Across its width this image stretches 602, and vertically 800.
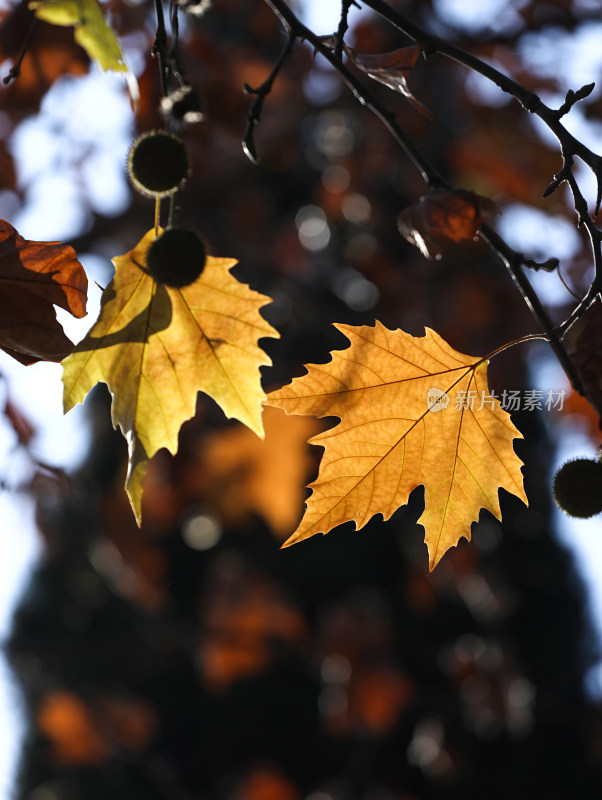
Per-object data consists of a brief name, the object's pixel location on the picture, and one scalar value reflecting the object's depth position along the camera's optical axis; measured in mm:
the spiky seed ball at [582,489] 1548
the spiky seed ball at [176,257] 1569
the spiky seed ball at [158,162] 1573
